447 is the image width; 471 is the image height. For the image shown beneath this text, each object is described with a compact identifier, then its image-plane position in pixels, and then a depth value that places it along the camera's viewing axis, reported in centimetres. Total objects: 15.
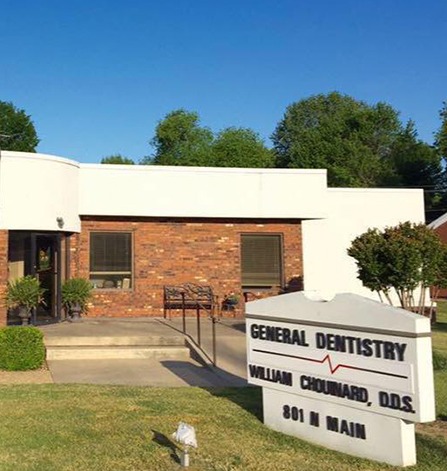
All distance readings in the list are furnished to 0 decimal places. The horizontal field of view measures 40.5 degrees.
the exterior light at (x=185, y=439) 491
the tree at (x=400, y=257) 1176
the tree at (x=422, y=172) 5291
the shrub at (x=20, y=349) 999
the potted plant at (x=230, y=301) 1733
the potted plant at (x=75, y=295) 1534
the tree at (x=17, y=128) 5038
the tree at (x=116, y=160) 7171
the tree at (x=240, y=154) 6050
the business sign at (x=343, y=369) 505
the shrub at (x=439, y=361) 1032
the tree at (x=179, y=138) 6588
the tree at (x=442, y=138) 4822
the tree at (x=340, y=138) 5359
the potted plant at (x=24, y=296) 1389
